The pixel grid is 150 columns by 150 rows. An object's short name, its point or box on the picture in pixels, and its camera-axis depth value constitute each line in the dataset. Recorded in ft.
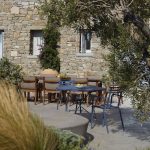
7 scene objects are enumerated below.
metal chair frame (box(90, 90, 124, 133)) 30.35
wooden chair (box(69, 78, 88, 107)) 40.93
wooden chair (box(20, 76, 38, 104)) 41.93
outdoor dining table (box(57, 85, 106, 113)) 32.99
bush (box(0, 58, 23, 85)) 42.21
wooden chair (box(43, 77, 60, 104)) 41.34
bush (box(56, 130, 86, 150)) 17.43
